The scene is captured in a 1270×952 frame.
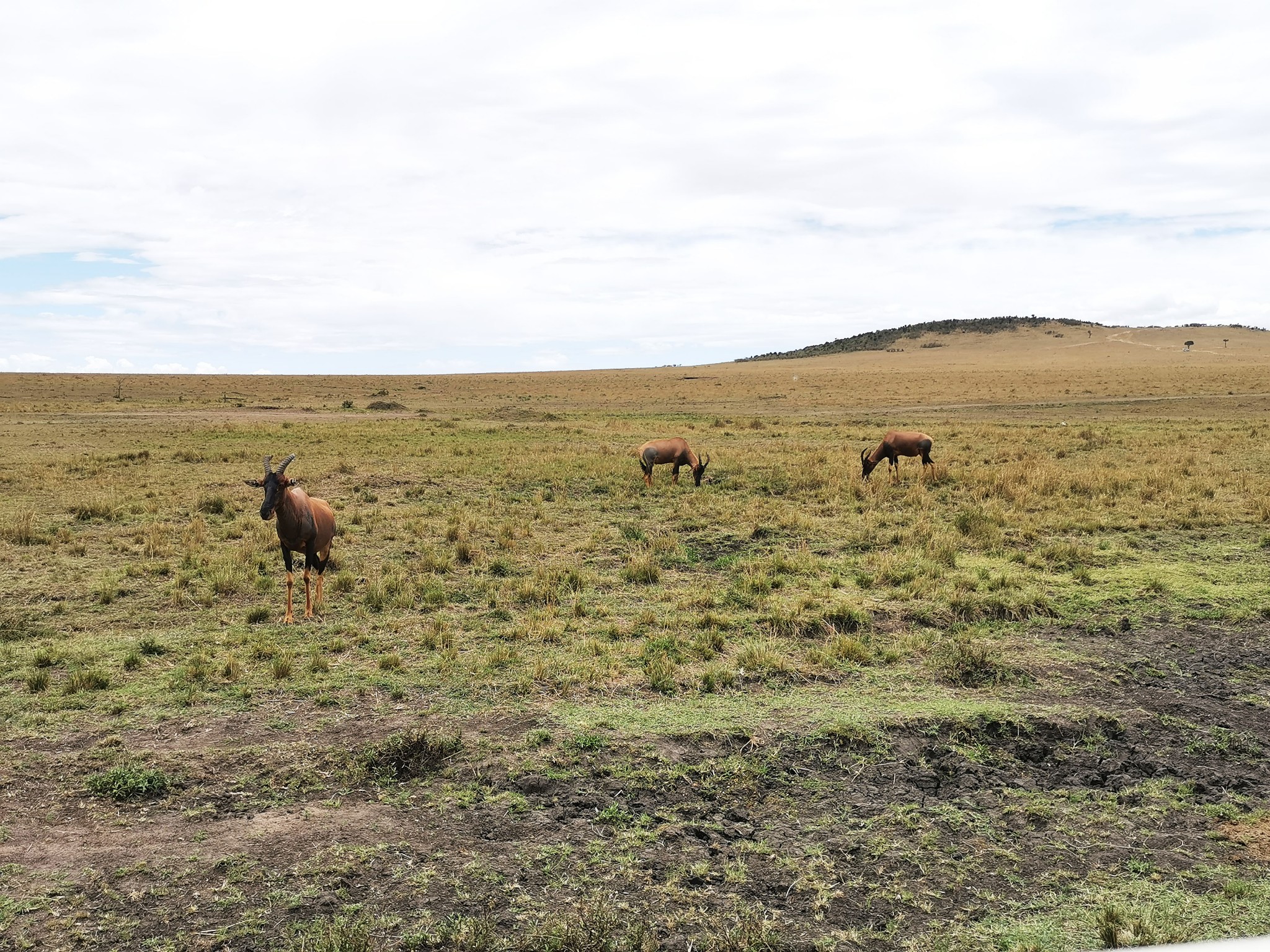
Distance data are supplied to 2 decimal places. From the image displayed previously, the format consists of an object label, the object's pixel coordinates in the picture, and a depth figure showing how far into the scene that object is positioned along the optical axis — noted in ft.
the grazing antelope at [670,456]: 63.77
